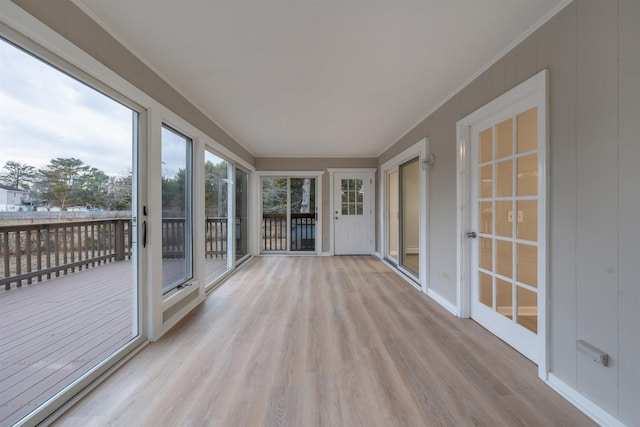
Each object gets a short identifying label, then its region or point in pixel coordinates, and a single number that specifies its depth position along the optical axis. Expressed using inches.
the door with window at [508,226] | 70.1
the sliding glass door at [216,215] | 129.2
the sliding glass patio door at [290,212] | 227.9
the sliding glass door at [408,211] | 127.9
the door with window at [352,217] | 225.5
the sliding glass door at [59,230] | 49.3
